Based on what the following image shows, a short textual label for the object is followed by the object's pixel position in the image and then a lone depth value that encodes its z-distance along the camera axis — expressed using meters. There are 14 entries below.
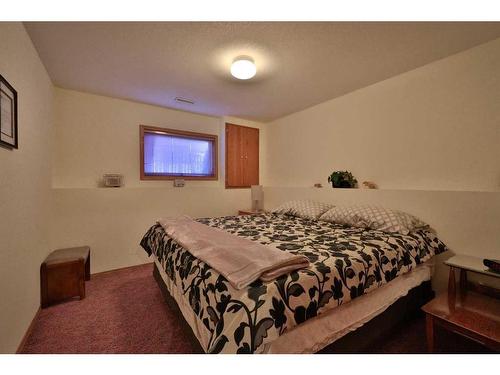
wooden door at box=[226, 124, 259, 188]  3.95
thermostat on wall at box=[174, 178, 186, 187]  3.50
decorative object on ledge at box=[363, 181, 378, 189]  2.61
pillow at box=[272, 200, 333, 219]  2.68
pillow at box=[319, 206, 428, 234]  1.95
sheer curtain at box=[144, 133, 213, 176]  3.35
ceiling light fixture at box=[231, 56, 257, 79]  2.00
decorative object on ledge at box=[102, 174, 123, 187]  2.90
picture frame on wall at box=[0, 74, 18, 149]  1.24
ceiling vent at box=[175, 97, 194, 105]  3.05
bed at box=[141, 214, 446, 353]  0.91
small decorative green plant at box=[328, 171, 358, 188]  2.83
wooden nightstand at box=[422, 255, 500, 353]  1.20
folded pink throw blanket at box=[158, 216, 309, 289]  1.03
